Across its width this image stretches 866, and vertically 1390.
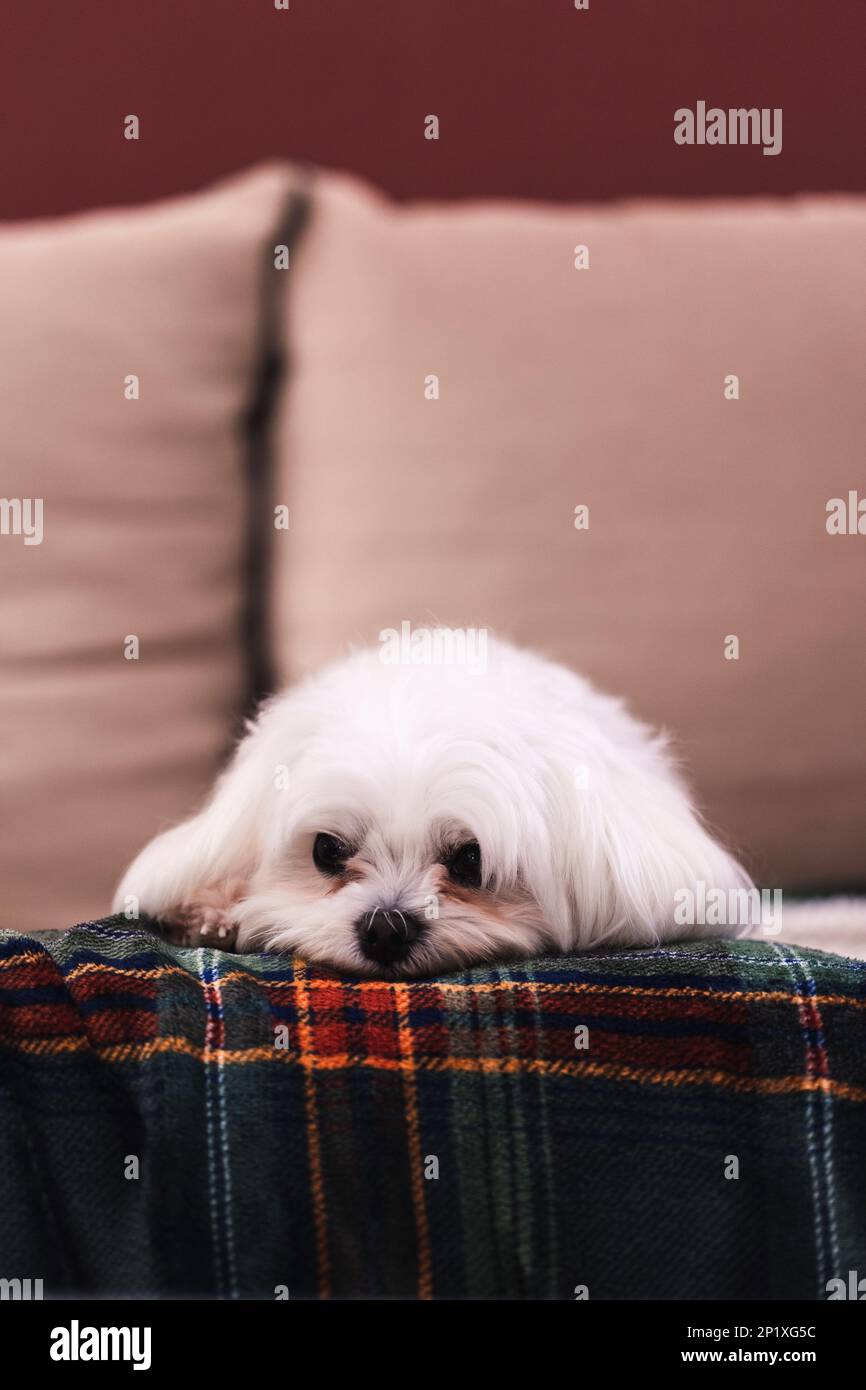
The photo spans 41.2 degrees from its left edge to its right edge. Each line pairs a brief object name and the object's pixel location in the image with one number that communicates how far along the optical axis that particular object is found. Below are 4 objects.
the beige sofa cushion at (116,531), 1.35
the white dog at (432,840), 0.91
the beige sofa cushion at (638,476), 1.33
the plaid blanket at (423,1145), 0.66
